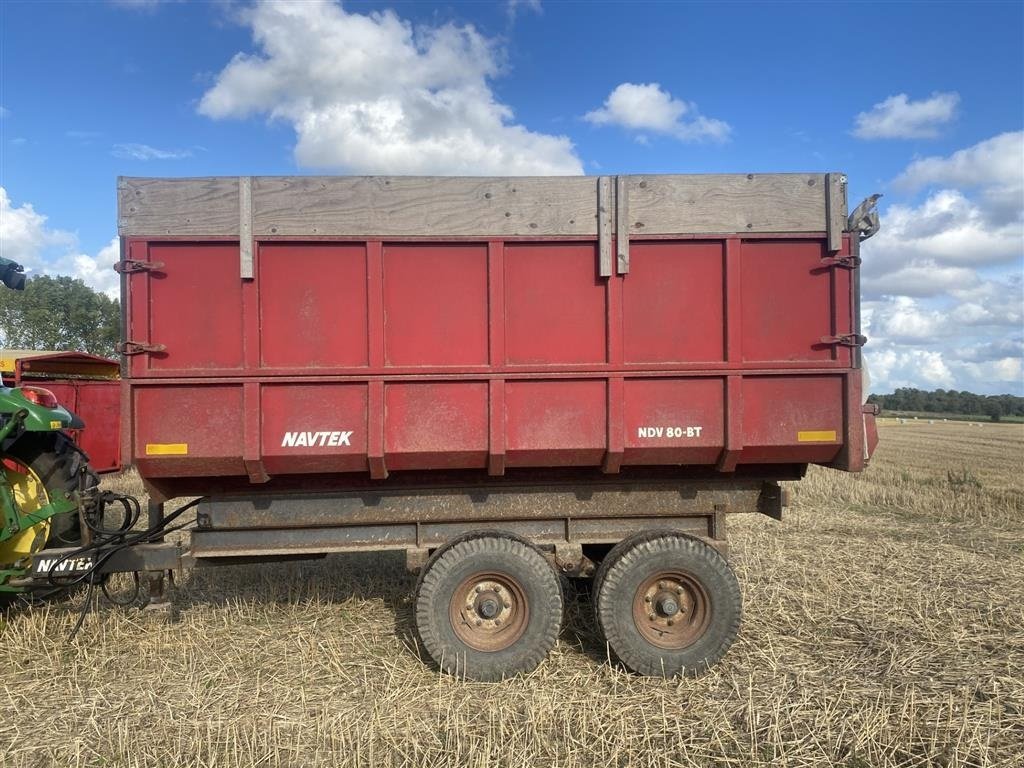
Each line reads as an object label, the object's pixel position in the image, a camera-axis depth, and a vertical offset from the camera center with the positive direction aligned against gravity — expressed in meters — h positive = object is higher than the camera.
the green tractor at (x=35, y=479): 4.31 -0.57
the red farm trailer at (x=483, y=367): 3.84 +0.17
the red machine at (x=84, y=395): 10.98 +0.04
